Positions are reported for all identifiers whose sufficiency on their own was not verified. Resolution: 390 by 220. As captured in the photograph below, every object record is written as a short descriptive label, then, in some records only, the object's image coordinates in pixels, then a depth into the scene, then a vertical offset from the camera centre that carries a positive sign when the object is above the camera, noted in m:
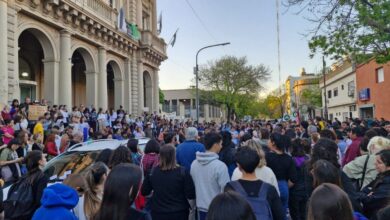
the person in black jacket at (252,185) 3.43 -0.65
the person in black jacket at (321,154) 4.47 -0.47
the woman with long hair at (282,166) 5.11 -0.69
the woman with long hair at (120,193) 2.55 -0.53
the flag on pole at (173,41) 32.56 +7.15
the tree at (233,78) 48.56 +5.63
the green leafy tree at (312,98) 64.69 +3.72
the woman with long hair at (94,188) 3.06 -0.60
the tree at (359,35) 11.94 +3.08
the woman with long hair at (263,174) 4.24 -0.67
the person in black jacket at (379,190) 3.61 -0.77
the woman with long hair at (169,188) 4.57 -0.89
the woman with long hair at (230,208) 1.95 -0.50
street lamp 26.85 +4.54
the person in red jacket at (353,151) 6.50 -0.63
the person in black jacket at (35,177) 4.23 -0.68
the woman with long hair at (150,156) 5.91 -0.61
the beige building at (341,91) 38.77 +3.15
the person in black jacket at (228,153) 6.32 -0.62
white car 6.39 -0.75
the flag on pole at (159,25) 33.97 +9.03
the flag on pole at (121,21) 23.72 +6.63
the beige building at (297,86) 78.53 +7.49
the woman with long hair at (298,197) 5.34 -1.19
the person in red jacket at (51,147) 9.98 -0.72
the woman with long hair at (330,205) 2.12 -0.53
